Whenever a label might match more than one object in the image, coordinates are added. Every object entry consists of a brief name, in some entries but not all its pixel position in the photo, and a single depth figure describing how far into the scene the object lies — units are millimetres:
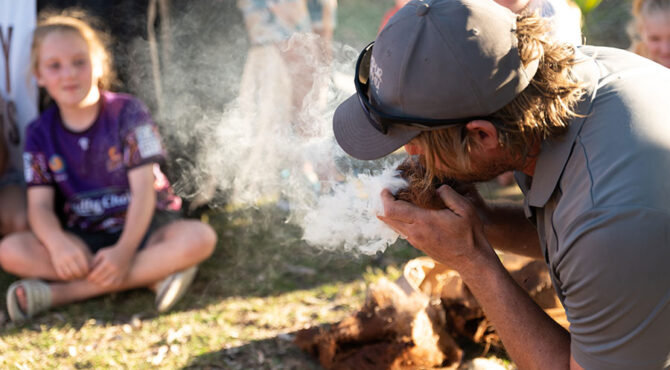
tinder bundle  2486
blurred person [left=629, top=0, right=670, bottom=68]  3396
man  1458
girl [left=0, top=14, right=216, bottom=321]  3311
